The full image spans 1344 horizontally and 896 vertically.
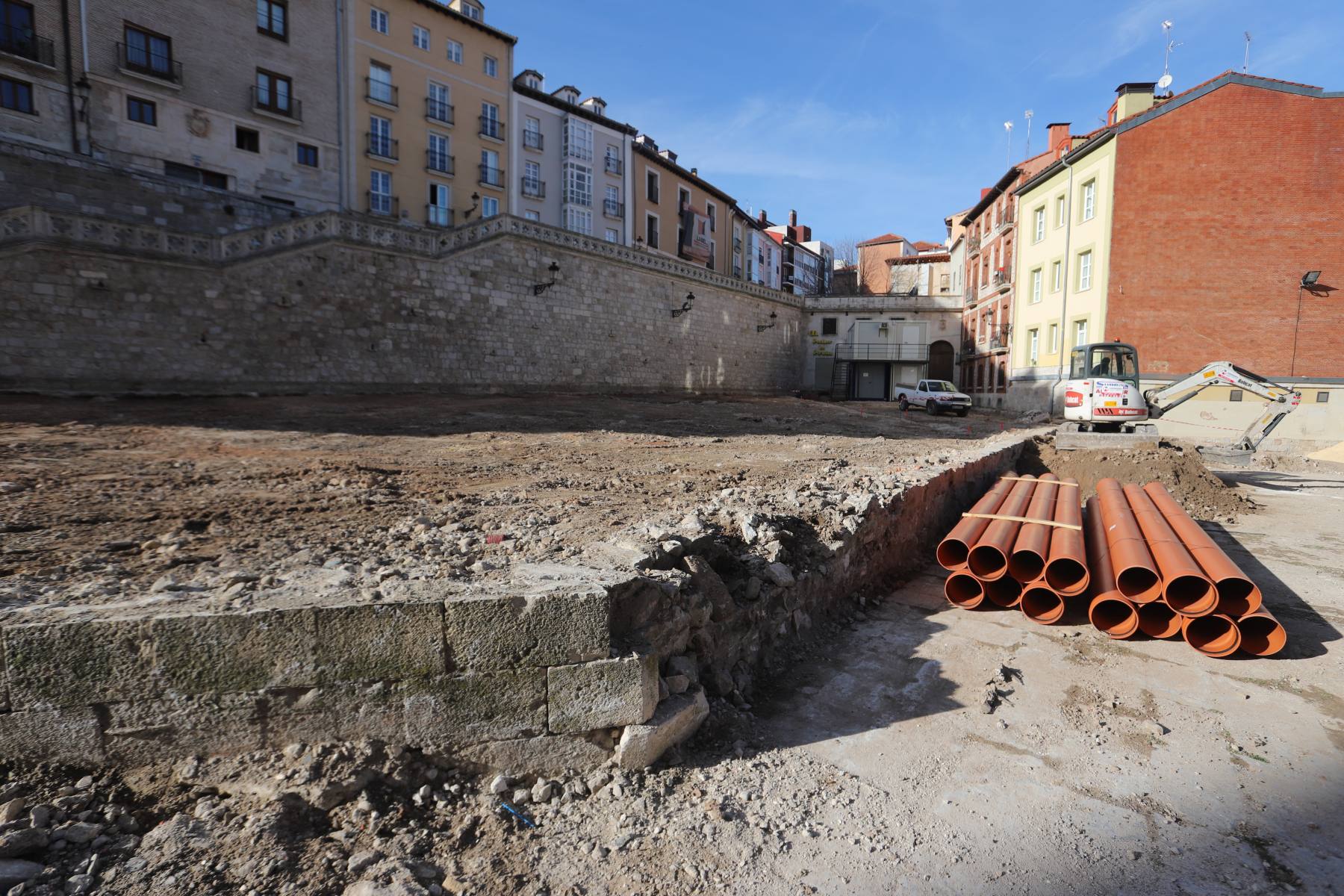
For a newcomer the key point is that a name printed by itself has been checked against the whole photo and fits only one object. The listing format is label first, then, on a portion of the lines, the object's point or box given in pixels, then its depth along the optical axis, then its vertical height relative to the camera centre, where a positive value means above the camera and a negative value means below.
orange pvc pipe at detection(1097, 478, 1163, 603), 5.03 -1.33
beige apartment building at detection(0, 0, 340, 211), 18.98 +9.58
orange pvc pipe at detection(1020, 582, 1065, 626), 5.44 -1.76
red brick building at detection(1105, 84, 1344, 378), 21.45 +5.62
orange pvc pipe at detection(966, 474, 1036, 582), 5.65 -1.42
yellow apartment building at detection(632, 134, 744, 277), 38.94 +11.51
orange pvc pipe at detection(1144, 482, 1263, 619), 4.68 -1.32
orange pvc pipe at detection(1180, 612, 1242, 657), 4.69 -1.77
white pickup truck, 26.48 -0.20
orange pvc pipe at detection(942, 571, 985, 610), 5.80 -1.79
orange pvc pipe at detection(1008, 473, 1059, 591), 5.55 -1.35
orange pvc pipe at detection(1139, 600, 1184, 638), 4.99 -1.73
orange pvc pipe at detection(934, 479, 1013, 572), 5.93 -1.37
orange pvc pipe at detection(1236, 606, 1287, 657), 4.61 -1.72
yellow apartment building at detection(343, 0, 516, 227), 26.88 +12.28
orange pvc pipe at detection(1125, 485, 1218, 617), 4.76 -1.37
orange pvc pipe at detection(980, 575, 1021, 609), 5.77 -1.77
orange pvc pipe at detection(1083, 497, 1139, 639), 5.02 -1.70
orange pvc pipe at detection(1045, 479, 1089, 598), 5.38 -1.45
